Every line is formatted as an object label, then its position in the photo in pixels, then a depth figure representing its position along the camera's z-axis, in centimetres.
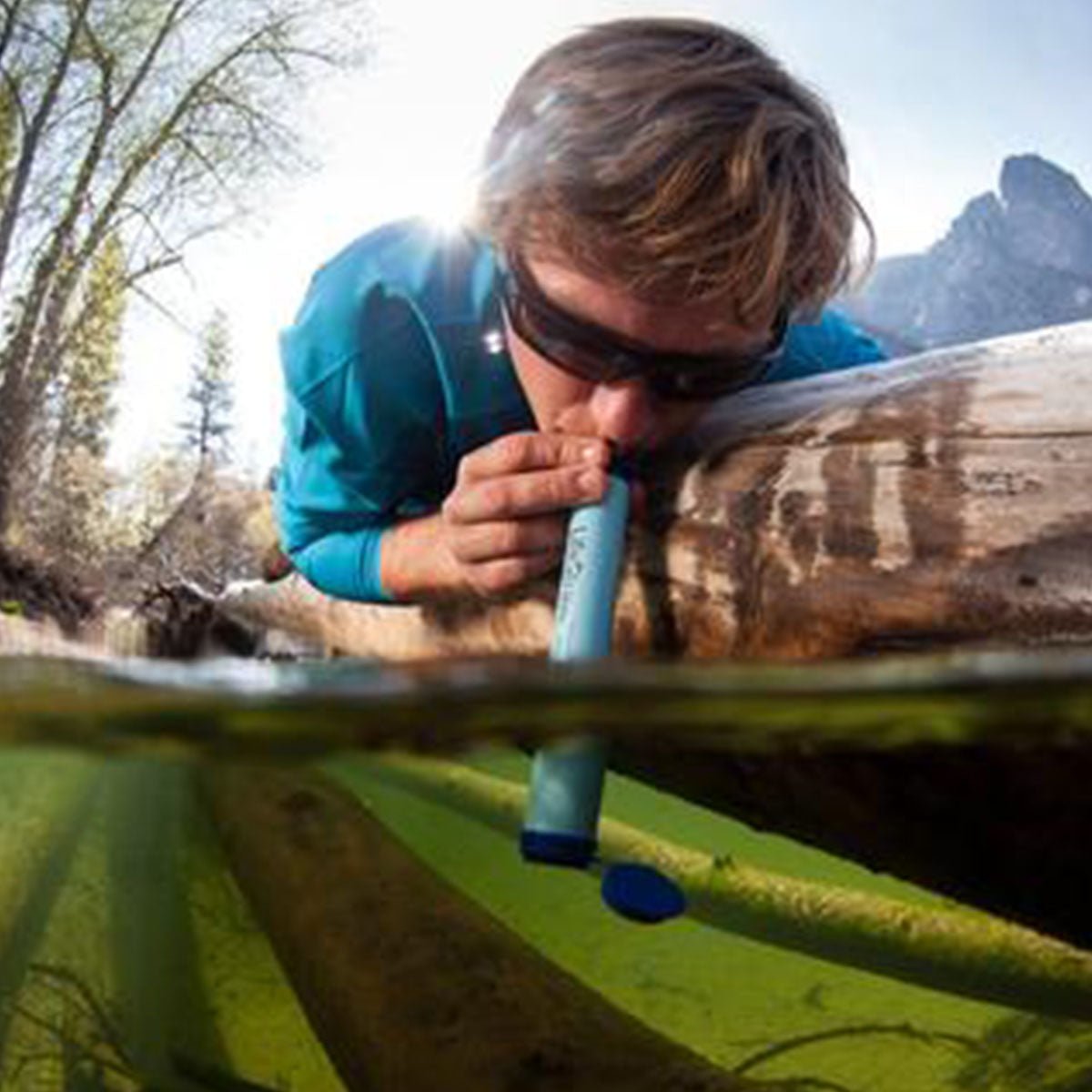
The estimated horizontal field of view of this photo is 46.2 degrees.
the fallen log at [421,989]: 85
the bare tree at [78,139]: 577
